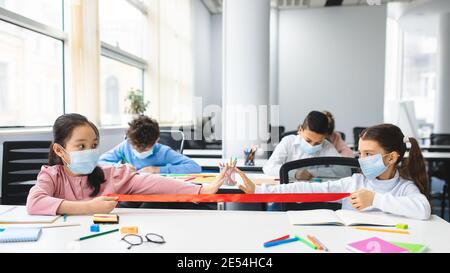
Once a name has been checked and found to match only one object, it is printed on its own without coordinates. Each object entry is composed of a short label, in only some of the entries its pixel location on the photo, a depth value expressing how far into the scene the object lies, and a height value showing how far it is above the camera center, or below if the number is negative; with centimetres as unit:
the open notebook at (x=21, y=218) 147 -40
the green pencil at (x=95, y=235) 127 -40
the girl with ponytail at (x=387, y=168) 162 -22
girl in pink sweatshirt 157 -27
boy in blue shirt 275 -28
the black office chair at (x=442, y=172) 446 -72
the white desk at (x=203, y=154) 418 -40
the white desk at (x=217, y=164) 320 -41
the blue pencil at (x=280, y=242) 121 -40
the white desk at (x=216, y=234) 118 -40
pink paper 115 -40
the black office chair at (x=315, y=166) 189 -24
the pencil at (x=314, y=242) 117 -39
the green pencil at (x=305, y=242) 118 -39
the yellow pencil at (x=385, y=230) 135 -40
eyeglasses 122 -40
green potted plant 531 +20
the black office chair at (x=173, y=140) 342 -20
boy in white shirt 277 -20
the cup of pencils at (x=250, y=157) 324 -34
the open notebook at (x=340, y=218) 142 -39
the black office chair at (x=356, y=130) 631 -21
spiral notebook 123 -39
